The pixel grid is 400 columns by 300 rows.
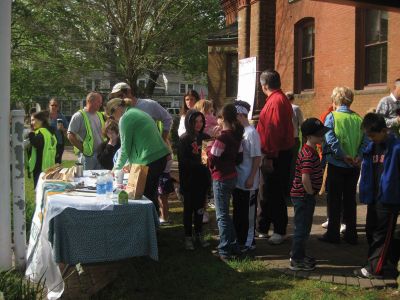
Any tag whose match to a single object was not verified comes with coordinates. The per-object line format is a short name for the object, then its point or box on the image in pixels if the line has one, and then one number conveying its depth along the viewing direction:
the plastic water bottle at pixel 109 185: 4.78
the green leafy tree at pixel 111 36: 17.09
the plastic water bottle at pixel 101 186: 4.77
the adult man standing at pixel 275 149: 6.03
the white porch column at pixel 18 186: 5.52
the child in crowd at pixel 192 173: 5.97
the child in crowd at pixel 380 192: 4.66
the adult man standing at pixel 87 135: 7.36
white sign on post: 7.32
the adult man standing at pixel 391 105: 6.96
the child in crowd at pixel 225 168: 5.45
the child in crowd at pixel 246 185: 5.71
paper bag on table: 4.67
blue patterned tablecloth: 4.27
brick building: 8.69
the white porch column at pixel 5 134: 5.12
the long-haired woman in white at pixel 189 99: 8.11
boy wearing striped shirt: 5.09
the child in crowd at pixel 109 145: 6.82
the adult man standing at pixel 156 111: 7.20
